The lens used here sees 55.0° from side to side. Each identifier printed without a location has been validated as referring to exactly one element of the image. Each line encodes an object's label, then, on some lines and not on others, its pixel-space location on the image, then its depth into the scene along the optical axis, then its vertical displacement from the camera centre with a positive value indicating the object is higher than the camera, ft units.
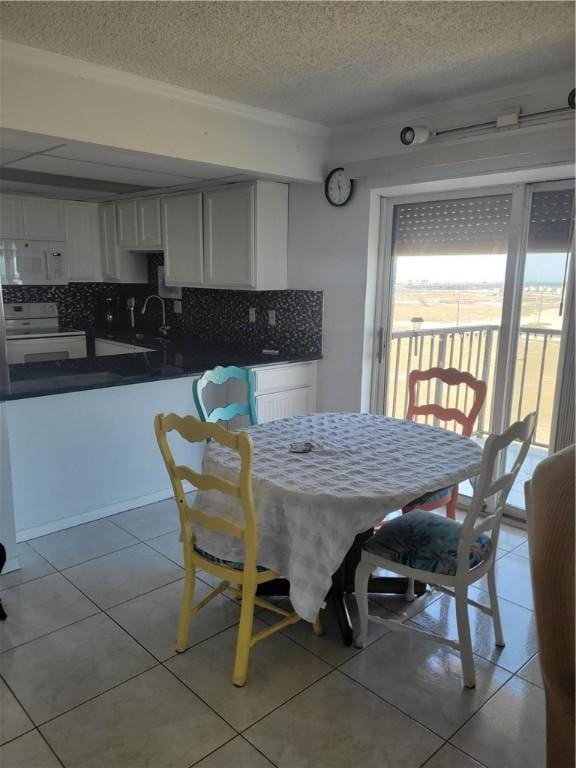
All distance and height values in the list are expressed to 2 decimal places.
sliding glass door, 10.08 -0.13
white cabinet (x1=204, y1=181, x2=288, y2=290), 12.31 +1.18
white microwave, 15.79 +0.62
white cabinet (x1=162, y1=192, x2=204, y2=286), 13.46 +1.15
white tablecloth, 6.10 -2.27
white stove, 15.94 -1.50
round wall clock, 11.71 +2.14
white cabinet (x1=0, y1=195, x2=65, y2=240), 15.62 +1.89
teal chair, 8.56 -1.68
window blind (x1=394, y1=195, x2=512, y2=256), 10.49 +1.25
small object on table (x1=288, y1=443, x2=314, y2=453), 7.49 -2.16
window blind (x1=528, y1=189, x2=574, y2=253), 9.71 +1.24
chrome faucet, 16.60 -0.77
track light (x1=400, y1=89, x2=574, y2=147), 8.54 +2.73
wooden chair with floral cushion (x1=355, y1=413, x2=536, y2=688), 6.17 -3.11
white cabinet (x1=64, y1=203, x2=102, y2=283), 16.74 +1.28
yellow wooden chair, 5.89 -2.77
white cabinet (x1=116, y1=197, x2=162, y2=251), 14.69 +1.68
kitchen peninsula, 9.46 -2.57
